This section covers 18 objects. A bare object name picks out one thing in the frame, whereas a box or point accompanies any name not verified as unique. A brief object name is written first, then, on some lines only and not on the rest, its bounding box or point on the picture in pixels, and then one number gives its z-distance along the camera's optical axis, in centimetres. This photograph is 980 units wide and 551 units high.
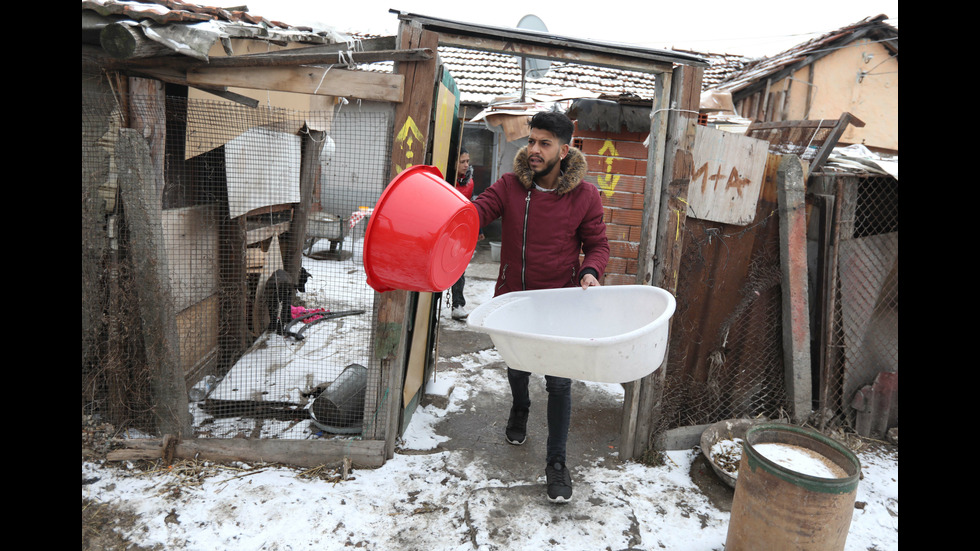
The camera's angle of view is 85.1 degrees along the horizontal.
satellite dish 838
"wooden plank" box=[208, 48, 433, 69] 280
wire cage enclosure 304
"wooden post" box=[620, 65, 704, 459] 319
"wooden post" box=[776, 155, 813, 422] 369
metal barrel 230
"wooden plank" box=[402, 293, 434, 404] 347
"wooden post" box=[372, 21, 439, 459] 290
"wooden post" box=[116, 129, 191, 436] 295
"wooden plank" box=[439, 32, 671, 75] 295
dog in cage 519
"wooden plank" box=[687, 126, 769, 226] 339
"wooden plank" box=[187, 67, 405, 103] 288
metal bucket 345
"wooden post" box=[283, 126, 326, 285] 564
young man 290
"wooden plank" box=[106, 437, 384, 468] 310
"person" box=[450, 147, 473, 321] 618
